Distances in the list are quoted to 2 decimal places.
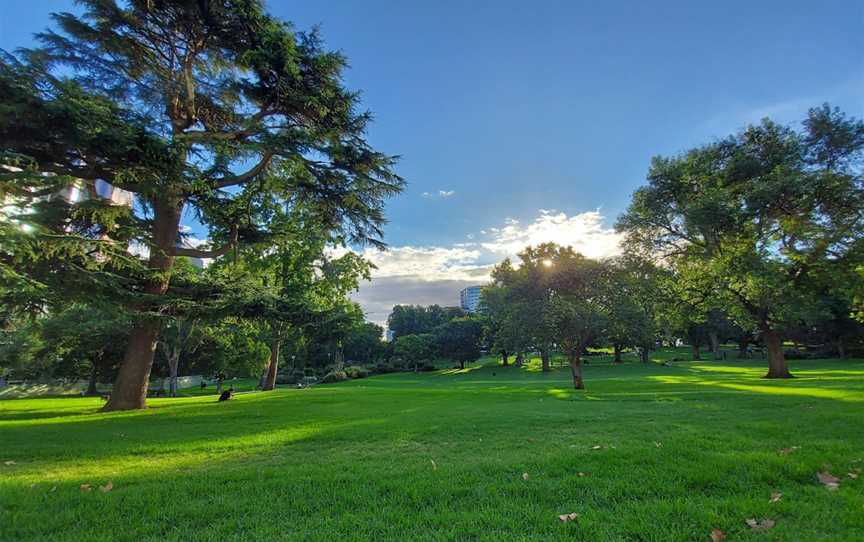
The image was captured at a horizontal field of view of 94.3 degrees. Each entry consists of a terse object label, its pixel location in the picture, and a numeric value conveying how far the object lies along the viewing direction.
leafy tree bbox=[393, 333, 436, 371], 60.50
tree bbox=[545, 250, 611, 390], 18.73
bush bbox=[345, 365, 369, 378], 47.67
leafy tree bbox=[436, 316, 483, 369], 61.47
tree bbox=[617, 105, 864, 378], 17.12
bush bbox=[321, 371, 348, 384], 43.38
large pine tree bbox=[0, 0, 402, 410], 8.34
